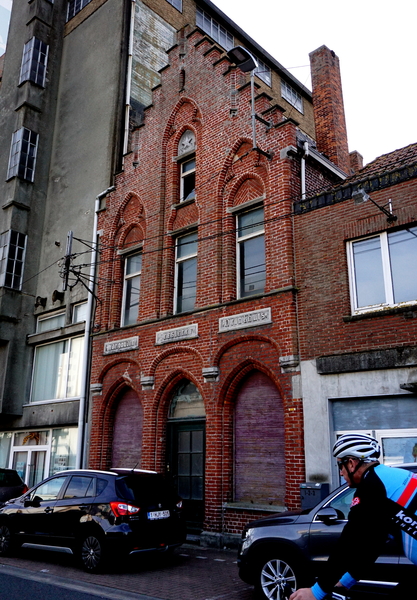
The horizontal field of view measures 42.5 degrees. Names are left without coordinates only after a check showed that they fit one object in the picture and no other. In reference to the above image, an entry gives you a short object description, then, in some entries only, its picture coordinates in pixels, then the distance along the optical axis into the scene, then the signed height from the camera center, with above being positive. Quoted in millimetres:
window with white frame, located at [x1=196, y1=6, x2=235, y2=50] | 24688 +19800
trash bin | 9741 -426
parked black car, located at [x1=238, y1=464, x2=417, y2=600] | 5898 -966
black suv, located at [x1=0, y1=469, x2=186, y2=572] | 8711 -844
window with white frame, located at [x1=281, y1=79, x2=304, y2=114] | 29147 +19716
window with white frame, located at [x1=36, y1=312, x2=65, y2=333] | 18802 +4909
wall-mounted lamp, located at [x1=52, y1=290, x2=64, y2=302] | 18531 +5611
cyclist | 2609 -273
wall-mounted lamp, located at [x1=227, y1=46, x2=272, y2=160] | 13289 +9962
